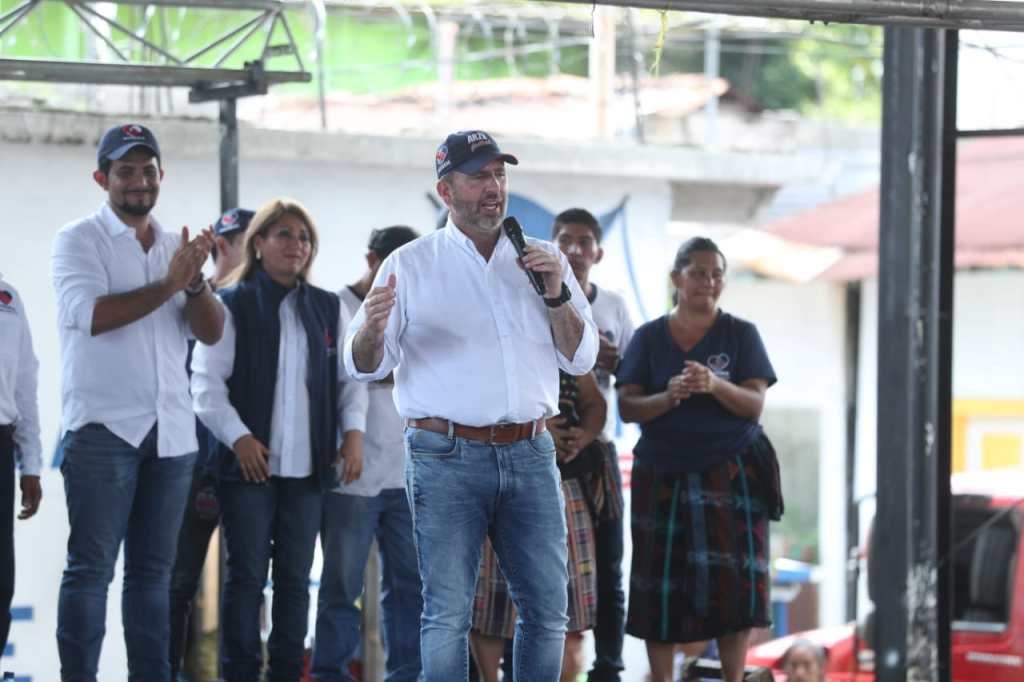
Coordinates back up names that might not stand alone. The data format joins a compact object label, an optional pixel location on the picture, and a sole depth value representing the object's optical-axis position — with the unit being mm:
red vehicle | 16562
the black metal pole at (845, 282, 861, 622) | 31141
